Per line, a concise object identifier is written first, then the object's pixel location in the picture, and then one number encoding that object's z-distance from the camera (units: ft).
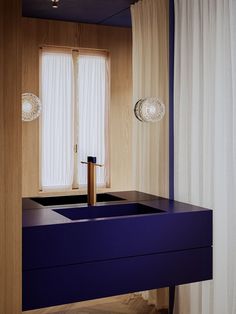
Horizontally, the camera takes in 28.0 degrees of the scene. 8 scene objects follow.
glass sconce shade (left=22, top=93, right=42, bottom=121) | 10.37
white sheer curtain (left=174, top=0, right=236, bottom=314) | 8.91
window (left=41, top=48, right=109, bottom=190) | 16.19
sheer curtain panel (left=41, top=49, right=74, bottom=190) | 16.12
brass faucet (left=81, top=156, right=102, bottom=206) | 9.17
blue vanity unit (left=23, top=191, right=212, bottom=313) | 7.27
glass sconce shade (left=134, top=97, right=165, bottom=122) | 10.39
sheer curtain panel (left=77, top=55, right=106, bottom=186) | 16.67
